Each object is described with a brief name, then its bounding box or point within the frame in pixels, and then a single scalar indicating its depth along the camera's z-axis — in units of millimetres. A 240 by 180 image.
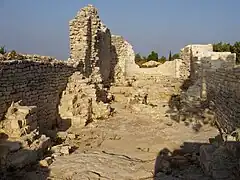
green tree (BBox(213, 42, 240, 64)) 27516
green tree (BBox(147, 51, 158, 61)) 39688
